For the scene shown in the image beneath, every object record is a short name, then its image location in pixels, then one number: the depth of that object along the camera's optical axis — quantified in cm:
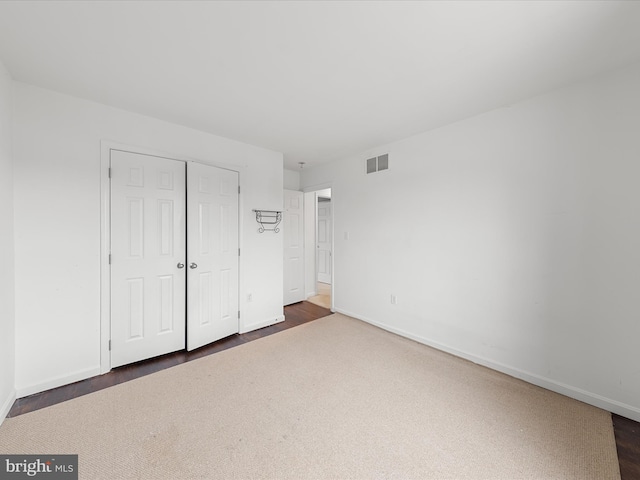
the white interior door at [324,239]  621
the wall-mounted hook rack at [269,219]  352
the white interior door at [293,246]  457
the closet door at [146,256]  244
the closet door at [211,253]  286
